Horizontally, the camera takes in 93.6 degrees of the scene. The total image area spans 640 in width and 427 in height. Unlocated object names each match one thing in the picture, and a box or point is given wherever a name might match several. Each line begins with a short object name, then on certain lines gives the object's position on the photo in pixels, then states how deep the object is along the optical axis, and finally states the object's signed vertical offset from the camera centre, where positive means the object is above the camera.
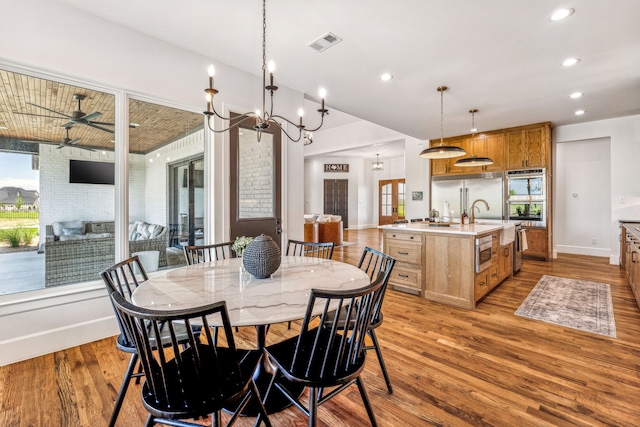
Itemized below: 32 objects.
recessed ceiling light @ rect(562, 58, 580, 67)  3.11 +1.59
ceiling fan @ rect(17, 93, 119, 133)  2.47 +0.80
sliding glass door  3.19 +0.10
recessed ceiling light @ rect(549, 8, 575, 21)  2.32 +1.57
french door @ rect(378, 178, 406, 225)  12.22 +0.47
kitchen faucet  6.22 +0.17
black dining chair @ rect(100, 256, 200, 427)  1.42 -0.67
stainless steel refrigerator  6.09 +0.42
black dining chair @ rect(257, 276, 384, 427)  1.20 -0.68
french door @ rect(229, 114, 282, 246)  3.42 +0.36
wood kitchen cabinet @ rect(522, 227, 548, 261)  5.66 -0.58
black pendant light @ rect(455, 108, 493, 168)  4.41 +0.75
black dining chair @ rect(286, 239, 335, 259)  2.51 -0.28
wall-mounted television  2.55 +0.35
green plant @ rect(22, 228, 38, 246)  2.34 -0.18
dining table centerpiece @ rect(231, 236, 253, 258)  2.19 -0.23
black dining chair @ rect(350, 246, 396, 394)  1.75 -0.64
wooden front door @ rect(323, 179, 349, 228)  12.09 +0.58
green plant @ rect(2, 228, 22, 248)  2.27 -0.18
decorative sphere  1.67 -0.26
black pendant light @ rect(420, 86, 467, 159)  3.84 +0.79
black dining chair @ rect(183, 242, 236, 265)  2.28 -0.29
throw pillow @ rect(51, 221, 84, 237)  2.47 -0.11
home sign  12.09 +1.82
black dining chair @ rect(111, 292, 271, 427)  1.00 -0.67
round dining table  1.27 -0.39
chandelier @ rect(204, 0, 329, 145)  1.78 +0.74
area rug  2.85 -1.03
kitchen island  3.27 -0.57
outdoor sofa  2.46 -0.32
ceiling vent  2.71 +1.59
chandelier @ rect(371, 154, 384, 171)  11.10 +1.78
